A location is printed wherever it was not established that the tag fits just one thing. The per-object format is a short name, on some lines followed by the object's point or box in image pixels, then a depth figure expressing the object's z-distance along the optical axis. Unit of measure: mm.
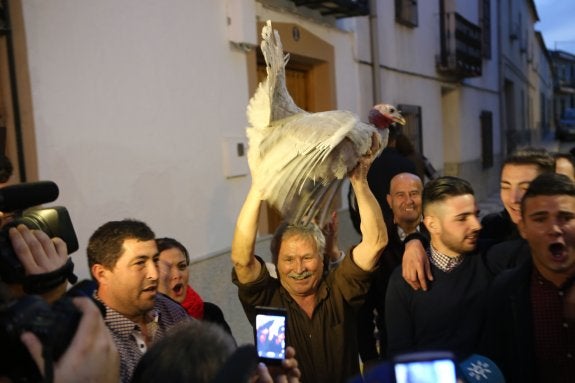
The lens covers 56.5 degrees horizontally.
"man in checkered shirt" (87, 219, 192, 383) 1952
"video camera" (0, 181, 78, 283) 1341
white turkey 1861
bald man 2842
